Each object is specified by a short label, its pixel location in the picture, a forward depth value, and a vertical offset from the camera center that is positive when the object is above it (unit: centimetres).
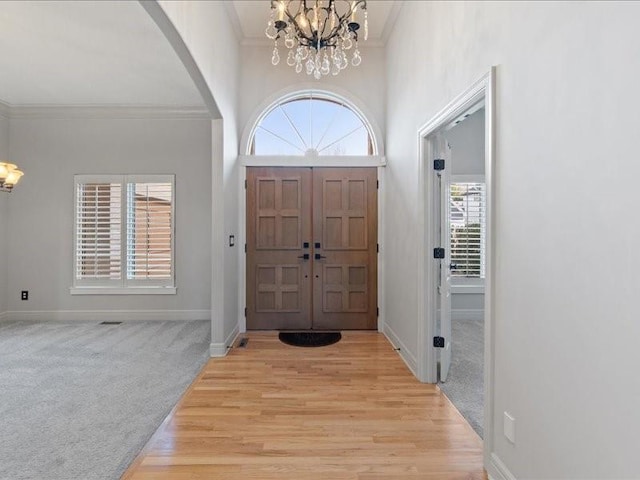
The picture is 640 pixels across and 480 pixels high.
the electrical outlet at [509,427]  170 -95
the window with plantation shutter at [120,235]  511 +7
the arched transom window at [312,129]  463 +154
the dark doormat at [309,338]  407 -124
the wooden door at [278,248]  454 -11
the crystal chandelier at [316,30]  253 +171
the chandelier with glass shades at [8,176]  368 +69
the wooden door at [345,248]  457 -10
